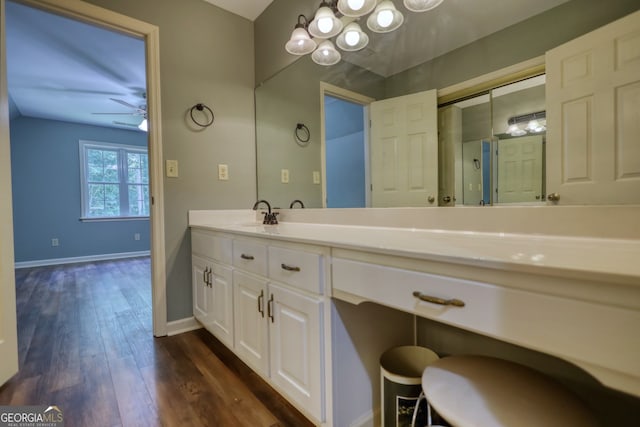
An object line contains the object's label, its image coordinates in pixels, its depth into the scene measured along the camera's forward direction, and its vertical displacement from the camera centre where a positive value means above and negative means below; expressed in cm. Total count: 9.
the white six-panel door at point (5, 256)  144 -23
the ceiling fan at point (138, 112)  361 +139
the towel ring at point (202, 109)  213 +73
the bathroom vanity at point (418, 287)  52 -21
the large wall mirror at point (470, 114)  100 +42
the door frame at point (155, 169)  196 +28
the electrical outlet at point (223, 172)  226 +30
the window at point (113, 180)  486 +54
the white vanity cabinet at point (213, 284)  162 -47
